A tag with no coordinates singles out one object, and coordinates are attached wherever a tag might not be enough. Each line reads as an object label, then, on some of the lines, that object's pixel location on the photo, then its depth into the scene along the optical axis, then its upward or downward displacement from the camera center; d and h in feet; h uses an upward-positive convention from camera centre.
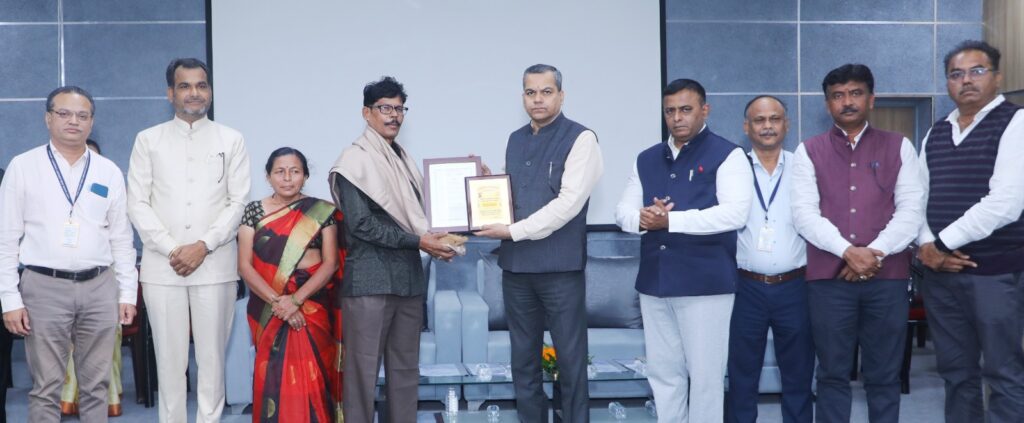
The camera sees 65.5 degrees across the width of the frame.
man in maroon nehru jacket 9.25 -0.54
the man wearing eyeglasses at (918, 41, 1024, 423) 8.87 -0.57
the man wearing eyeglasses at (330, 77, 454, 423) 9.59 -0.68
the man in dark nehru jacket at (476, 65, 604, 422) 9.65 -0.58
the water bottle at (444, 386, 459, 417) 11.77 -3.04
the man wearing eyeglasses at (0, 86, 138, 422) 9.09 -0.63
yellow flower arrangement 11.26 -2.36
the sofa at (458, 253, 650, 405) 13.92 -2.27
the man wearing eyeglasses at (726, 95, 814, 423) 9.82 -1.24
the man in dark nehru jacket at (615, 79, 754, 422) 9.31 -0.69
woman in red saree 10.08 -1.17
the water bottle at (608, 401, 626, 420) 11.56 -3.15
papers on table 11.23 -2.50
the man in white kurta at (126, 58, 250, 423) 9.73 -0.33
